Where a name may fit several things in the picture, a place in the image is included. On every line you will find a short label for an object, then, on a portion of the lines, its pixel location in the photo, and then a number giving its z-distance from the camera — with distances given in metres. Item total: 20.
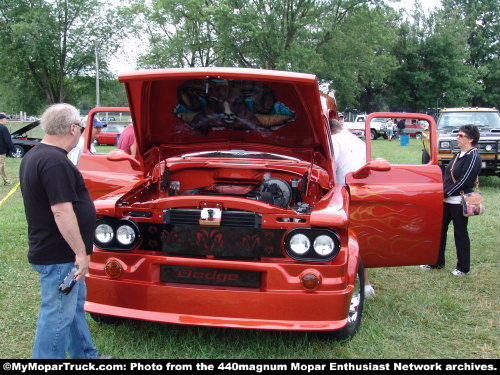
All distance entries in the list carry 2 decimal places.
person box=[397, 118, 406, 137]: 35.41
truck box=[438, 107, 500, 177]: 11.49
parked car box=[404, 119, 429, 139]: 36.44
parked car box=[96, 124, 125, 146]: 27.58
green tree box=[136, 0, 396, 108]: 29.32
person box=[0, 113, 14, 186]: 11.79
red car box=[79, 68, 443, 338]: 3.26
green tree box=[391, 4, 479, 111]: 42.31
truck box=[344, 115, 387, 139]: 35.78
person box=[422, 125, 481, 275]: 5.52
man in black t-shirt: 2.76
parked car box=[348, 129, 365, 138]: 26.15
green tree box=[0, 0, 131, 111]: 32.59
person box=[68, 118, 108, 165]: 6.50
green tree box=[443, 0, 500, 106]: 47.50
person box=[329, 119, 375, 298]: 4.94
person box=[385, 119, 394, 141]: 35.17
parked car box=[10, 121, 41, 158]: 19.74
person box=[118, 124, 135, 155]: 7.08
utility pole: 34.16
